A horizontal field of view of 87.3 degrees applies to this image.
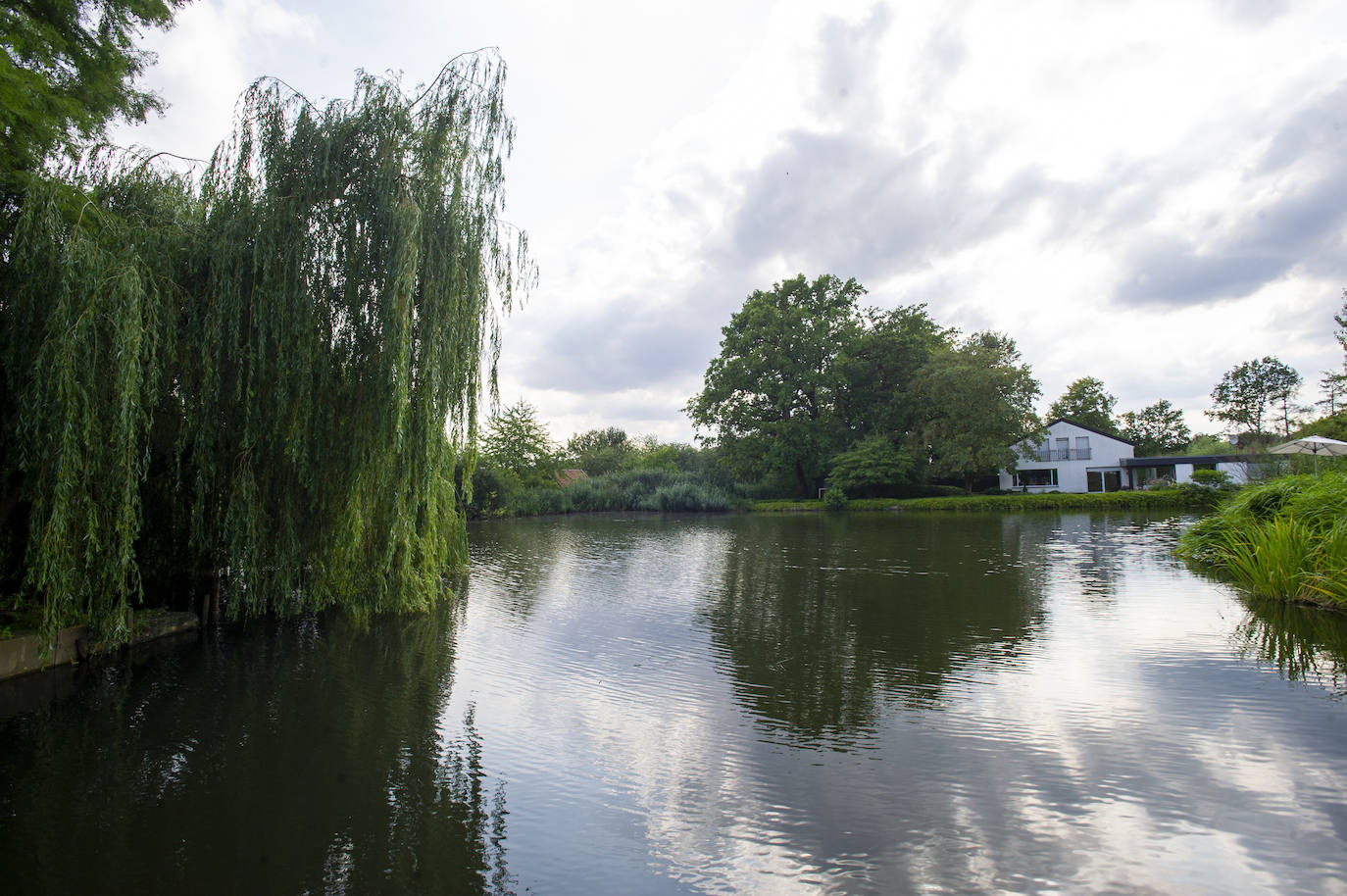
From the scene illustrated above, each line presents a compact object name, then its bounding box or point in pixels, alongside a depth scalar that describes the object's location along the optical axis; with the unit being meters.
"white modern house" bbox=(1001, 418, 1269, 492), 46.09
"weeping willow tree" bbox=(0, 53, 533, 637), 7.16
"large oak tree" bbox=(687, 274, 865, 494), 41.47
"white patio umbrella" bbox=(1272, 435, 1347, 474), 17.70
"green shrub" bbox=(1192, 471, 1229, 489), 28.63
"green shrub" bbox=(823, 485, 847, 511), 38.59
